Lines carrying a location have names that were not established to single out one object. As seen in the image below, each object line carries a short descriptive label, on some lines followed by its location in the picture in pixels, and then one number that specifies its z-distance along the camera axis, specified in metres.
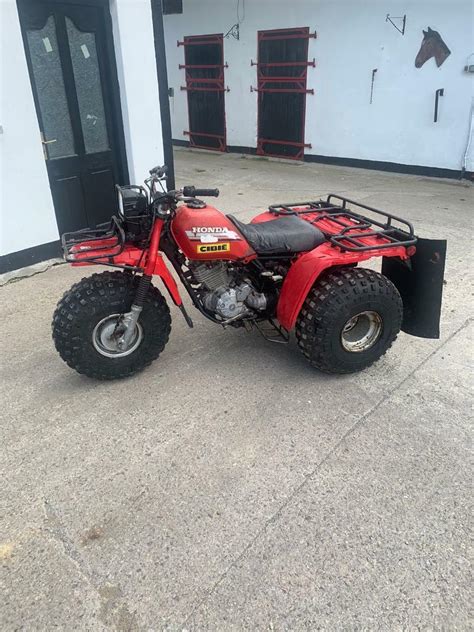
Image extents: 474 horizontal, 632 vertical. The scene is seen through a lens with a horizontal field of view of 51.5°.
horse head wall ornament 8.09
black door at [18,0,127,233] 4.71
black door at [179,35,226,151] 11.20
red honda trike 2.85
